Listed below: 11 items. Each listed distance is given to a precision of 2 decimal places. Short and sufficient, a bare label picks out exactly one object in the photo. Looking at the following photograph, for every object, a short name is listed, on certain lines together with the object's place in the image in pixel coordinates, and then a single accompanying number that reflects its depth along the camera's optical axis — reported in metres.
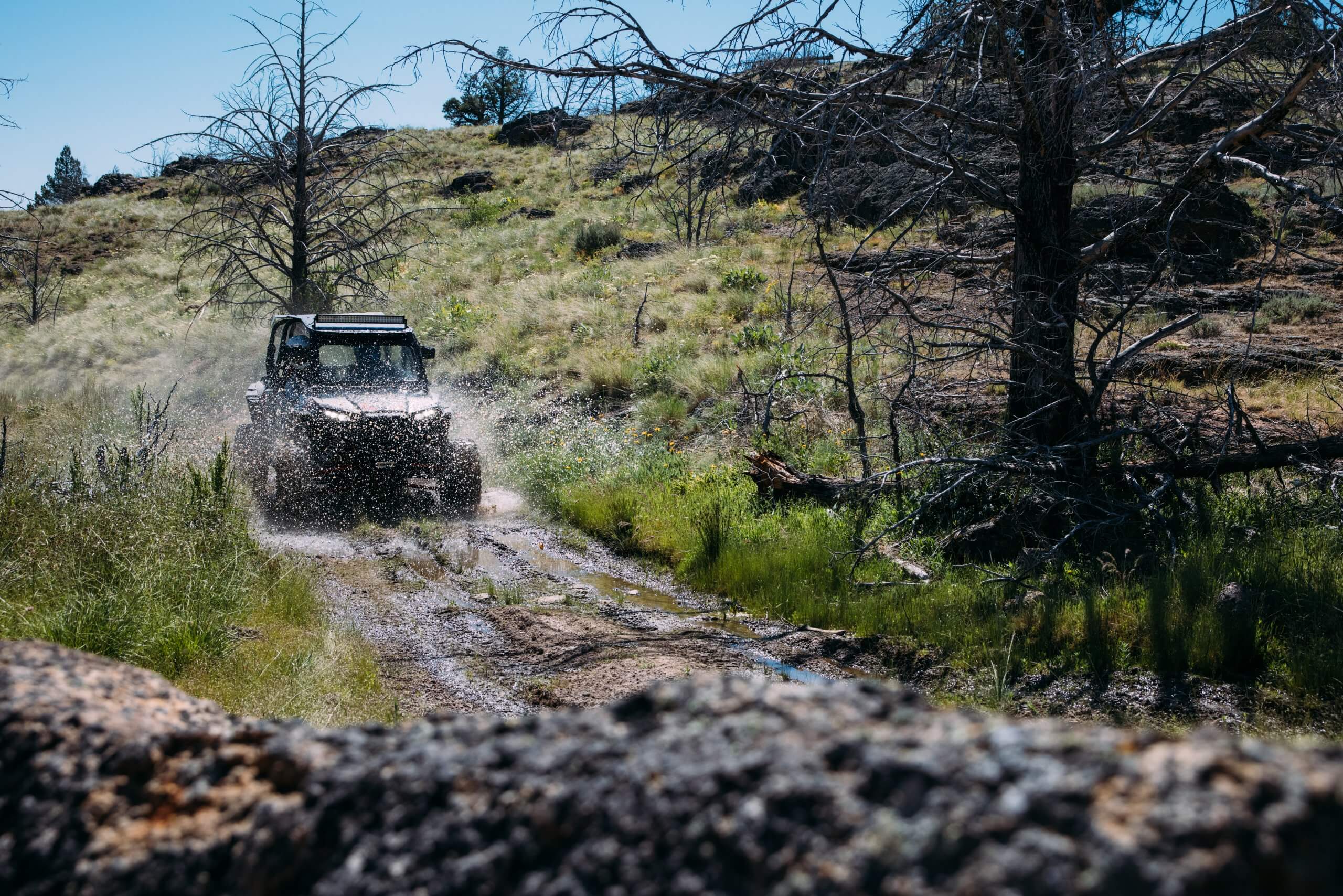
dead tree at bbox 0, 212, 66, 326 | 29.54
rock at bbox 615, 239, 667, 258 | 28.64
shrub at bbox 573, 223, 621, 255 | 31.02
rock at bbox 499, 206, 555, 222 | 37.56
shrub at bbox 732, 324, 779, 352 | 16.95
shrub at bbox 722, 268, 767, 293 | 21.56
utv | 10.15
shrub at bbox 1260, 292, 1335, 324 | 14.76
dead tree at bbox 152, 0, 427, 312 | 15.60
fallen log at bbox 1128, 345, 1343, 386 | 11.69
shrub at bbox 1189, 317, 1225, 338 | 13.91
